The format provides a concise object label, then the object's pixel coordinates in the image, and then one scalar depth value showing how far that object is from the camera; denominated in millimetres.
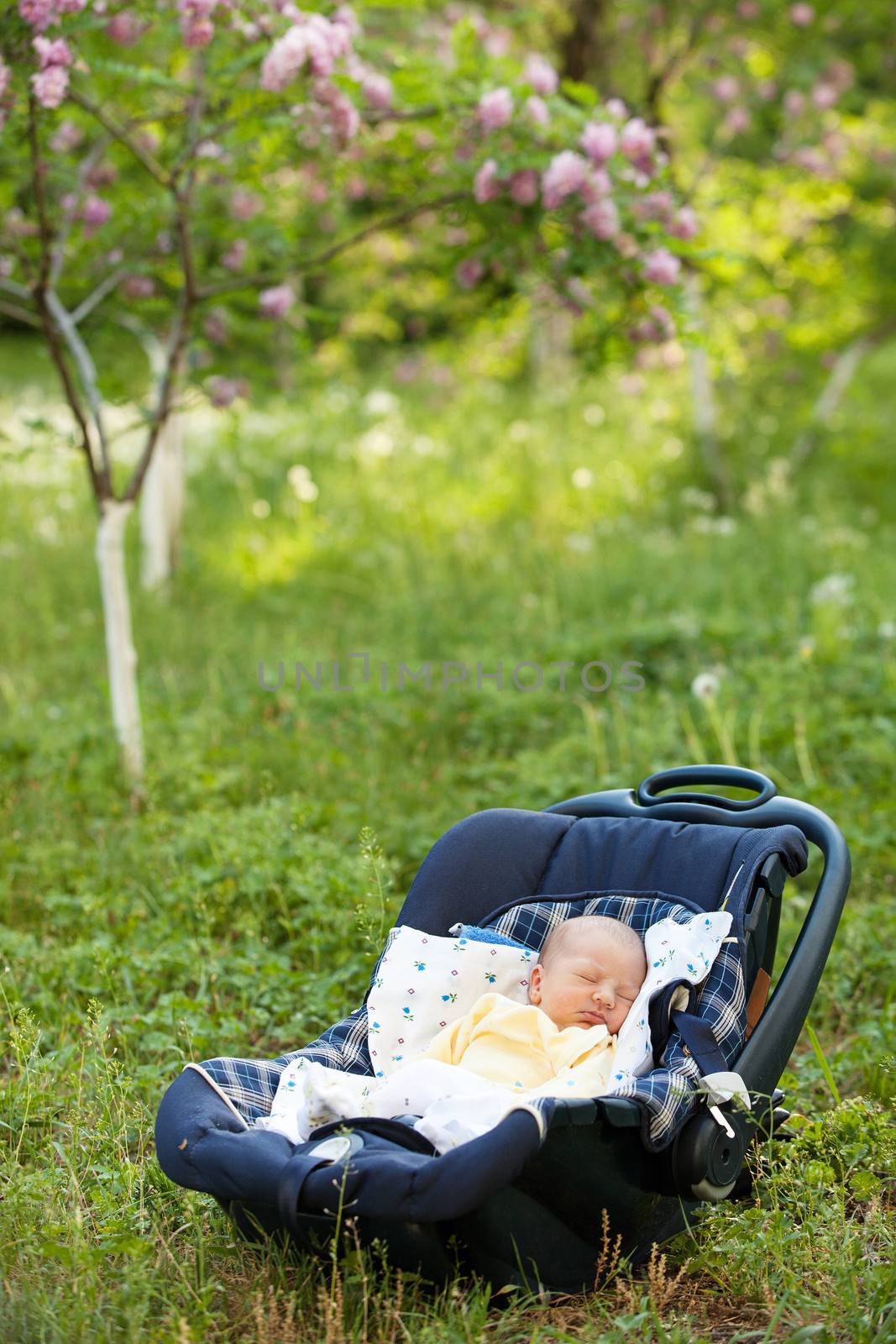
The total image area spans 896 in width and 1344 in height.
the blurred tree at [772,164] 7969
